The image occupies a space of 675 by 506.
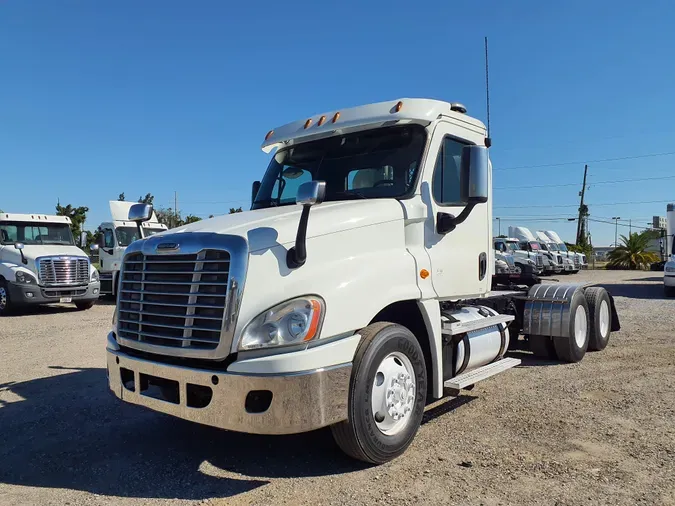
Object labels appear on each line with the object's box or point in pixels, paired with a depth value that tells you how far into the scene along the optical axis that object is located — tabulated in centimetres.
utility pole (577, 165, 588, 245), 5247
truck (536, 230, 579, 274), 3331
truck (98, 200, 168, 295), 1769
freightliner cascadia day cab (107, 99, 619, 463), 347
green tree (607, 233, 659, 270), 3978
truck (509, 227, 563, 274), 3228
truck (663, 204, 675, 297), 1709
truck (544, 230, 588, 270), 3435
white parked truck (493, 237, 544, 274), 2973
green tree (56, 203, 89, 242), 3969
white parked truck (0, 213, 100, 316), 1401
